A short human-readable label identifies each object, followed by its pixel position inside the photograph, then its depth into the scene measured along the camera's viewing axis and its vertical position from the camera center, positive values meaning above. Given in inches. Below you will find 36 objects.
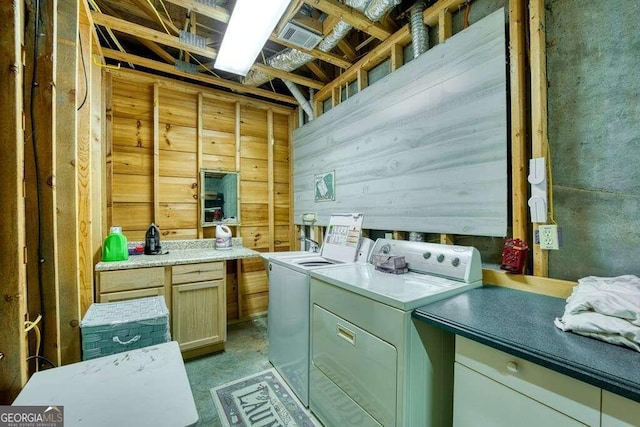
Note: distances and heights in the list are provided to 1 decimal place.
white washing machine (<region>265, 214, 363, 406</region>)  69.5 -24.2
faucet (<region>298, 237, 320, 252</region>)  106.7 -14.8
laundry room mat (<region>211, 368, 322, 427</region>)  65.1 -51.0
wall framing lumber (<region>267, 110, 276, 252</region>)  132.3 +16.6
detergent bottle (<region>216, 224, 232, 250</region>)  113.3 -10.8
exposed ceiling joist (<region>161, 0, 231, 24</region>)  69.0 +53.8
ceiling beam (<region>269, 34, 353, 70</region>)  82.4 +52.9
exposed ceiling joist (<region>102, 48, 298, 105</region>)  95.7 +55.1
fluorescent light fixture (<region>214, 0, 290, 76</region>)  64.7 +49.9
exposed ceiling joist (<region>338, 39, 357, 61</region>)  94.8 +58.1
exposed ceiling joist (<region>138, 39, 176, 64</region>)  100.5 +61.7
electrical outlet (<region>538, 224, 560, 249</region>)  47.9 -5.0
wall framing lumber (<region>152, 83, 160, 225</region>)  106.9 +22.6
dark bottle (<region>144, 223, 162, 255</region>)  98.2 -10.7
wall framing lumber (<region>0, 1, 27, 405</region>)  34.7 +0.5
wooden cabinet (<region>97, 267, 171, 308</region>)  79.5 -22.1
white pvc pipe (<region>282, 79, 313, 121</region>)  118.8 +49.1
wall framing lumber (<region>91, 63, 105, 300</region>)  82.0 +16.2
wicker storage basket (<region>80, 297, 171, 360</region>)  60.1 -26.9
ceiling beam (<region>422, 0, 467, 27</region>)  64.5 +50.1
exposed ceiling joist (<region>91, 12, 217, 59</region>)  78.5 +56.3
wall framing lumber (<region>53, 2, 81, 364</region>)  56.0 +12.6
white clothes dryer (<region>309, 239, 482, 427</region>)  43.4 -24.0
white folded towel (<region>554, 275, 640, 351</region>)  30.5 -13.2
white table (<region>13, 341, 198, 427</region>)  29.0 -22.1
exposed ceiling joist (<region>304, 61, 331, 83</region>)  106.3 +56.9
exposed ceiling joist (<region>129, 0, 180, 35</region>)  78.7 +63.3
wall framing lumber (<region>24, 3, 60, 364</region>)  45.4 +6.8
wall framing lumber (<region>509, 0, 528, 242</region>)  52.5 +17.1
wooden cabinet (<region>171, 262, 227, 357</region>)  89.7 -33.0
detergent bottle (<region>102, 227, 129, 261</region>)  86.2 -11.1
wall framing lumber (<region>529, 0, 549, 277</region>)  50.1 +22.0
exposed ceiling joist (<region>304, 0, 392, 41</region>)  67.8 +52.2
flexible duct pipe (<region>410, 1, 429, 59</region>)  70.4 +48.1
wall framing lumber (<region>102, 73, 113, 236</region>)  99.5 +26.8
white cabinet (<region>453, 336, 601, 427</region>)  28.6 -22.3
